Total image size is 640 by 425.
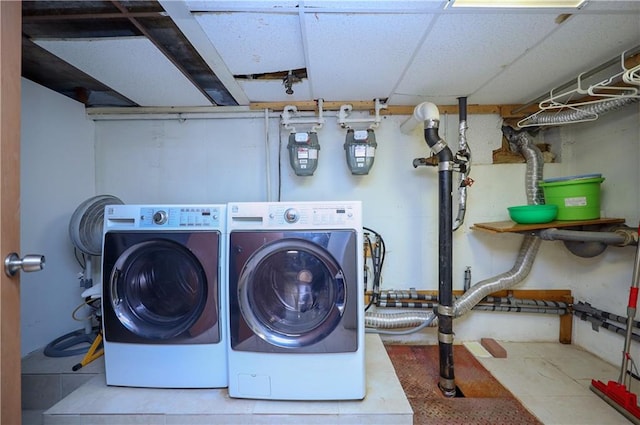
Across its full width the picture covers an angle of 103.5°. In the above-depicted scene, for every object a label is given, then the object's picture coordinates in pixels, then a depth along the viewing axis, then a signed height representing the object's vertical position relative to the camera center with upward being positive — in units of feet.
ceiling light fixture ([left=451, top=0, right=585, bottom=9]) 3.53 +2.91
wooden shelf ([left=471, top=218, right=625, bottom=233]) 5.59 -0.36
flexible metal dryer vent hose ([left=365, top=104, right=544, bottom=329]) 6.46 -1.75
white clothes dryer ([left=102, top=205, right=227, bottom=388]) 4.46 -1.66
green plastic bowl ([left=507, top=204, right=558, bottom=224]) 5.79 -0.08
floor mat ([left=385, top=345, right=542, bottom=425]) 4.54 -3.74
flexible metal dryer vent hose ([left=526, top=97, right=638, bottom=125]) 5.09 +2.17
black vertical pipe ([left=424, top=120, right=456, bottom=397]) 5.25 -1.35
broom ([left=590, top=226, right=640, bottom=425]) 4.46 -3.37
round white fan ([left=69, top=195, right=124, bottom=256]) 5.29 -0.31
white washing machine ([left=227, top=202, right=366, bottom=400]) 4.28 -1.77
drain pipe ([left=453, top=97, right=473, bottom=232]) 6.38 +1.25
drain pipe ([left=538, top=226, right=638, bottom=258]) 5.14 -0.60
